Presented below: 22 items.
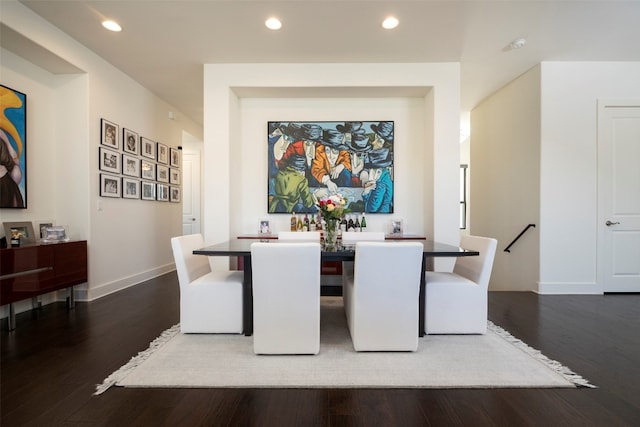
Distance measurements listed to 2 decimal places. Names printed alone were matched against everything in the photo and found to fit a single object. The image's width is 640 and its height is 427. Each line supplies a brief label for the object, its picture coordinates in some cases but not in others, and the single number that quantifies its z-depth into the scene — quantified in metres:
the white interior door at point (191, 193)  6.84
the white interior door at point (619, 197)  3.77
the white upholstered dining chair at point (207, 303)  2.45
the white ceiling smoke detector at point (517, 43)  3.23
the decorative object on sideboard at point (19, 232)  2.74
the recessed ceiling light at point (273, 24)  2.90
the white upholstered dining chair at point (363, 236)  3.38
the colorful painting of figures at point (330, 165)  4.19
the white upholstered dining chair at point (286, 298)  2.01
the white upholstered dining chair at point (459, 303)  2.46
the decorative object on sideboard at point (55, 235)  3.04
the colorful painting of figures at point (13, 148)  2.82
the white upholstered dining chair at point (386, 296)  2.05
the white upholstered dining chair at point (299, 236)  3.21
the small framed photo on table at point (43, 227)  3.07
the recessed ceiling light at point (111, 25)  2.92
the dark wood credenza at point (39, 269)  2.51
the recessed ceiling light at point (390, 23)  2.88
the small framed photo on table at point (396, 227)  4.14
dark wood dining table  2.23
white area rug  1.78
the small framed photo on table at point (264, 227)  4.18
